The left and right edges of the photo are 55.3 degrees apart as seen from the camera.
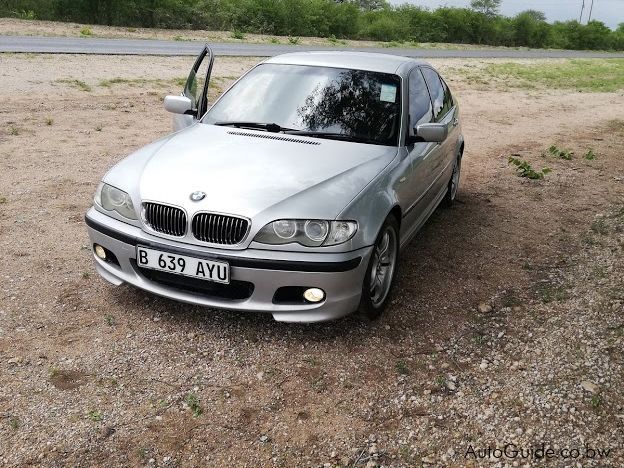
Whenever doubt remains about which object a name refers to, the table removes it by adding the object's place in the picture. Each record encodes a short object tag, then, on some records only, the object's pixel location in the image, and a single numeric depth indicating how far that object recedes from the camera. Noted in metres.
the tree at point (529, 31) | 54.53
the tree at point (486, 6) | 57.03
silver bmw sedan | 3.29
